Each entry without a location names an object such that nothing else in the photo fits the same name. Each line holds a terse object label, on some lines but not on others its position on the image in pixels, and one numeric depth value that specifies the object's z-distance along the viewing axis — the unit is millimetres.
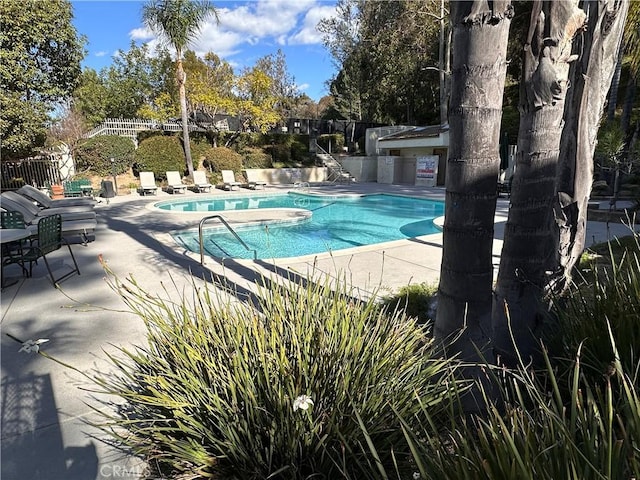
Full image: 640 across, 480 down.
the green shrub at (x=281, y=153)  25828
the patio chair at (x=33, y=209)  7523
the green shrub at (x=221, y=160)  22562
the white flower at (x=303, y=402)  1406
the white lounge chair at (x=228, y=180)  20141
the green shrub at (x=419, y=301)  3840
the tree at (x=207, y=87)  22156
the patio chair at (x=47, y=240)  4801
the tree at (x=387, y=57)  25578
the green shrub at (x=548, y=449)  974
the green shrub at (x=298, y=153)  26875
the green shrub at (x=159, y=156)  20453
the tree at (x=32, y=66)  14336
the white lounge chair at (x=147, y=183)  17828
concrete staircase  24506
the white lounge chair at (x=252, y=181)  20645
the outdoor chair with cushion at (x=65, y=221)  7146
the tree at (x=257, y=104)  23172
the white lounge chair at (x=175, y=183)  18609
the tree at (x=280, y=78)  39250
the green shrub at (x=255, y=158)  24047
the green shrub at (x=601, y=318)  1948
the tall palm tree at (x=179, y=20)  18234
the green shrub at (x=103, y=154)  18906
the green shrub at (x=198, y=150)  22703
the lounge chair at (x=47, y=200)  9938
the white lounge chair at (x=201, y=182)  19328
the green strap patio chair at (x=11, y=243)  5141
